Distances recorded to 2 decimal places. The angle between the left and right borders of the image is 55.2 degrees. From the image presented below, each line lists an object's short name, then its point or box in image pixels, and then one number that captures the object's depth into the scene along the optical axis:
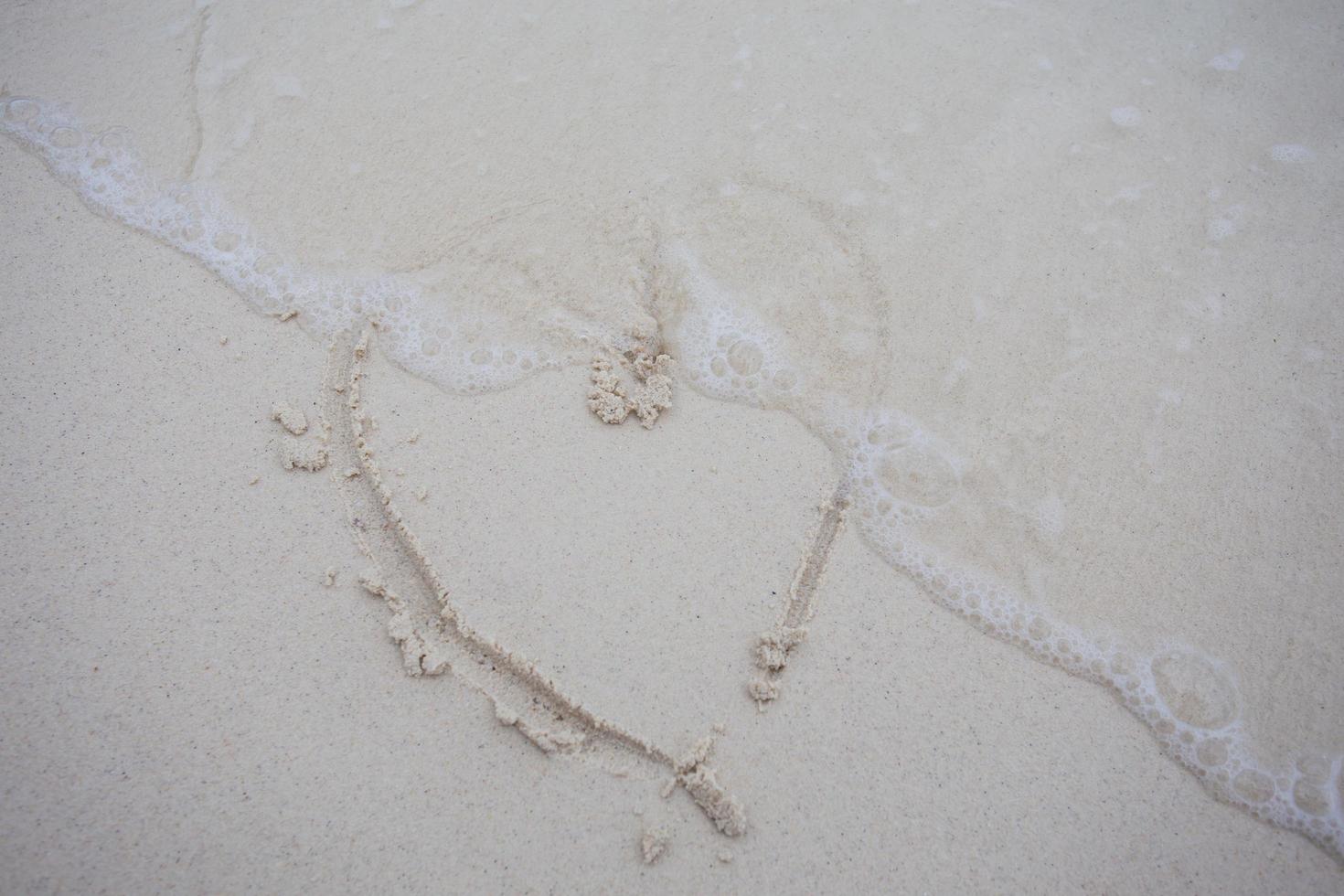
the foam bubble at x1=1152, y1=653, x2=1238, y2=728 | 0.73
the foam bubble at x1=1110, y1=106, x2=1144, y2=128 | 0.90
